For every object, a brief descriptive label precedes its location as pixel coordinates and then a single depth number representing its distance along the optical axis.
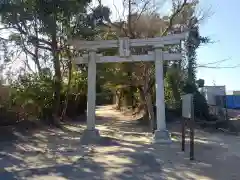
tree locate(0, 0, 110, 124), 5.58
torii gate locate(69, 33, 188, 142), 6.68
